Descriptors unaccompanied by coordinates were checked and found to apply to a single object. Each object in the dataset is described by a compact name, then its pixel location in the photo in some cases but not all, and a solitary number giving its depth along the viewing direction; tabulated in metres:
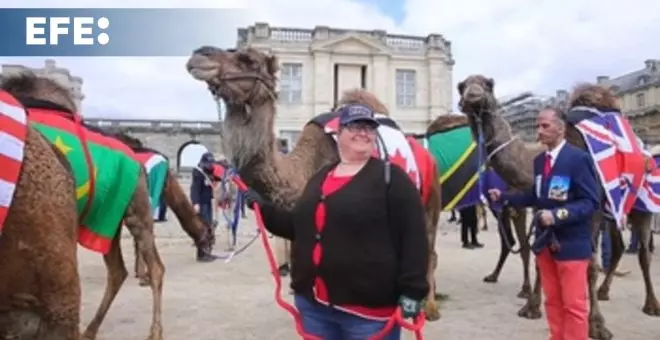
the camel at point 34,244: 1.51
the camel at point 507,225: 6.83
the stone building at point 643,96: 45.17
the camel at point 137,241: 4.37
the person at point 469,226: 12.41
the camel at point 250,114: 3.49
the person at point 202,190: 11.27
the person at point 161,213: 10.65
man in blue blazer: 3.99
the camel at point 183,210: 6.70
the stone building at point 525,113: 33.24
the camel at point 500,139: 5.32
